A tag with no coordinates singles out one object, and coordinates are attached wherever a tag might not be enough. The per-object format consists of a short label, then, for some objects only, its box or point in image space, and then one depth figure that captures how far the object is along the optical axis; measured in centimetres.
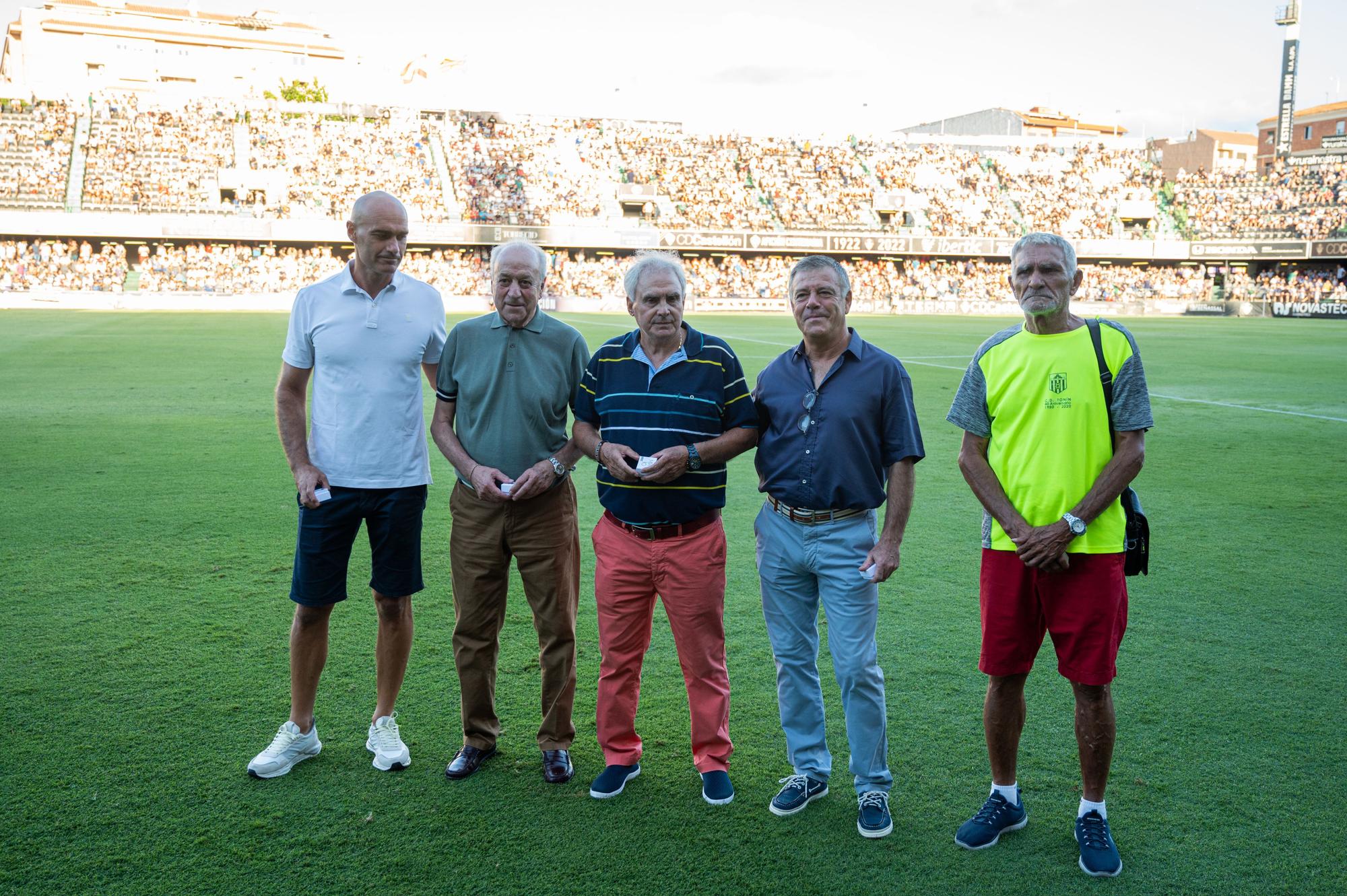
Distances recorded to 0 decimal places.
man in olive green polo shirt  391
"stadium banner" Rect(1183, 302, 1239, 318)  5109
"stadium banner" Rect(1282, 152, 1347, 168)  5959
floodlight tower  8262
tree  6756
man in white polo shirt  394
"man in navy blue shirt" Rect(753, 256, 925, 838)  357
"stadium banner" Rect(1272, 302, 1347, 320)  4700
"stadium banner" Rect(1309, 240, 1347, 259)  5284
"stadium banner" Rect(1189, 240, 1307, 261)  5466
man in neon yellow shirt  329
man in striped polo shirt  366
